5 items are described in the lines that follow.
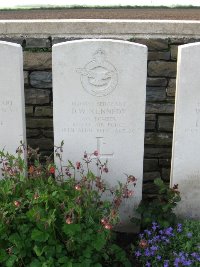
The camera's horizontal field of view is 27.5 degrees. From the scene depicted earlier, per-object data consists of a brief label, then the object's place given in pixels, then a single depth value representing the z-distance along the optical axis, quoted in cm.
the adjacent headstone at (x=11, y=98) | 288
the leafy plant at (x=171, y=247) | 259
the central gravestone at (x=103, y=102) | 285
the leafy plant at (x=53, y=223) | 234
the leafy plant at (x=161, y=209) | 295
